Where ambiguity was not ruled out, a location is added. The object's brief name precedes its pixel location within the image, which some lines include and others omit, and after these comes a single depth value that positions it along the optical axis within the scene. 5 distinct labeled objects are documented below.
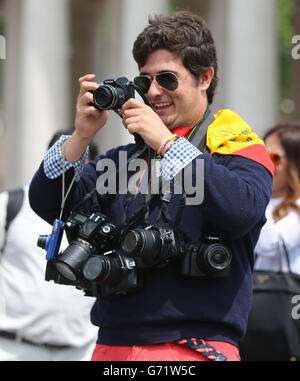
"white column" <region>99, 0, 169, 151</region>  25.87
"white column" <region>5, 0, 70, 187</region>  28.08
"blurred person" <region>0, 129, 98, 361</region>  7.17
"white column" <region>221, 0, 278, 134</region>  26.17
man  4.21
